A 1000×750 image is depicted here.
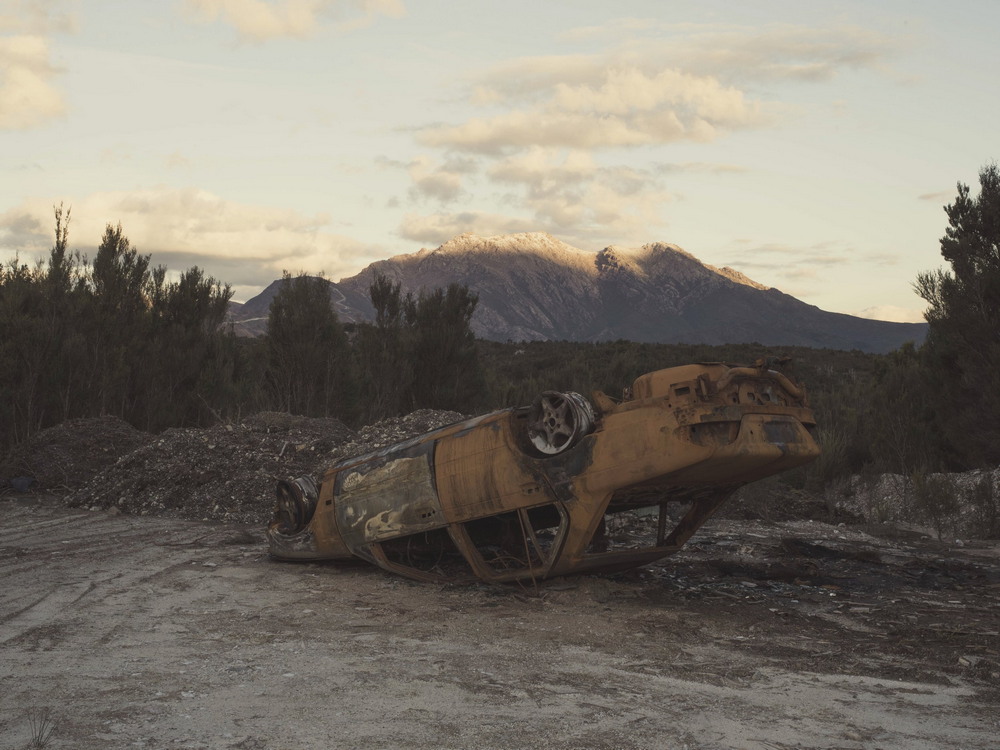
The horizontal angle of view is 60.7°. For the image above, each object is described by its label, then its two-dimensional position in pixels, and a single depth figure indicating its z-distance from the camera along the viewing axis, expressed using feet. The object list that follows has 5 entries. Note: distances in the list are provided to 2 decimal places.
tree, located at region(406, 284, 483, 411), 98.17
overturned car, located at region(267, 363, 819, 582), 23.93
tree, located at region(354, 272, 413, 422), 96.22
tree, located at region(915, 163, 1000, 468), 59.98
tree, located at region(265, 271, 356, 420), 92.48
